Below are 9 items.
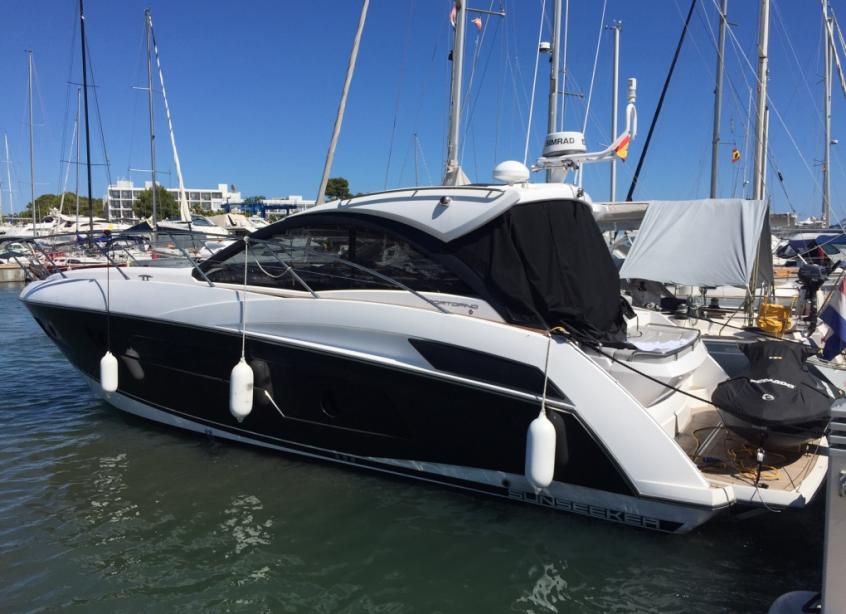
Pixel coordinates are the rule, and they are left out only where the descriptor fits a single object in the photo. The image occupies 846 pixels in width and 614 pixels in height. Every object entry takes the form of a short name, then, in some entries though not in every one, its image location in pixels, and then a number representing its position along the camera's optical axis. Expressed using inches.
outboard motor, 292.2
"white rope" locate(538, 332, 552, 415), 158.5
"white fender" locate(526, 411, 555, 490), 153.2
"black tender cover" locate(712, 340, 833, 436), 161.0
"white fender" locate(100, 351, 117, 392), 220.1
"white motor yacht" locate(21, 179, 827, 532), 159.6
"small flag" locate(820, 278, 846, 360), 171.6
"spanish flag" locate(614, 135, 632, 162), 251.4
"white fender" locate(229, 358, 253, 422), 191.2
